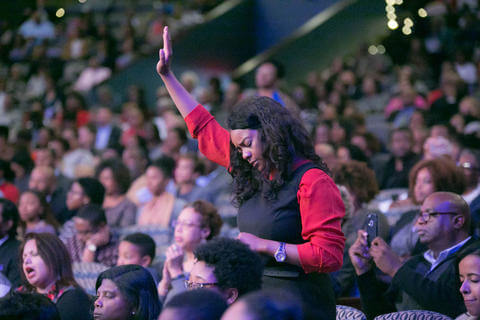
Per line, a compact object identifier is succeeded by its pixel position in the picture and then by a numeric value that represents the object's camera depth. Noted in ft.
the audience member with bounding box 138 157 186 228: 19.19
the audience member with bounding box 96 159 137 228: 20.25
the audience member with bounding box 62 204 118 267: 15.85
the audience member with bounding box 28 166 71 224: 21.20
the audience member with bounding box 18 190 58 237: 18.20
